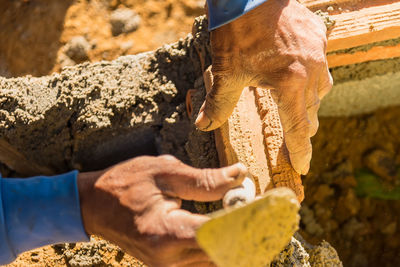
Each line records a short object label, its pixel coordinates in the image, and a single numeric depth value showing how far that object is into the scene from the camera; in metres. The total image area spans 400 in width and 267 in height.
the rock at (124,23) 3.21
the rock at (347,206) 2.65
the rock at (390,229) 2.67
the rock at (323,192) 2.65
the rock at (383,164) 2.75
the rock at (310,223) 2.62
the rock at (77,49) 3.15
